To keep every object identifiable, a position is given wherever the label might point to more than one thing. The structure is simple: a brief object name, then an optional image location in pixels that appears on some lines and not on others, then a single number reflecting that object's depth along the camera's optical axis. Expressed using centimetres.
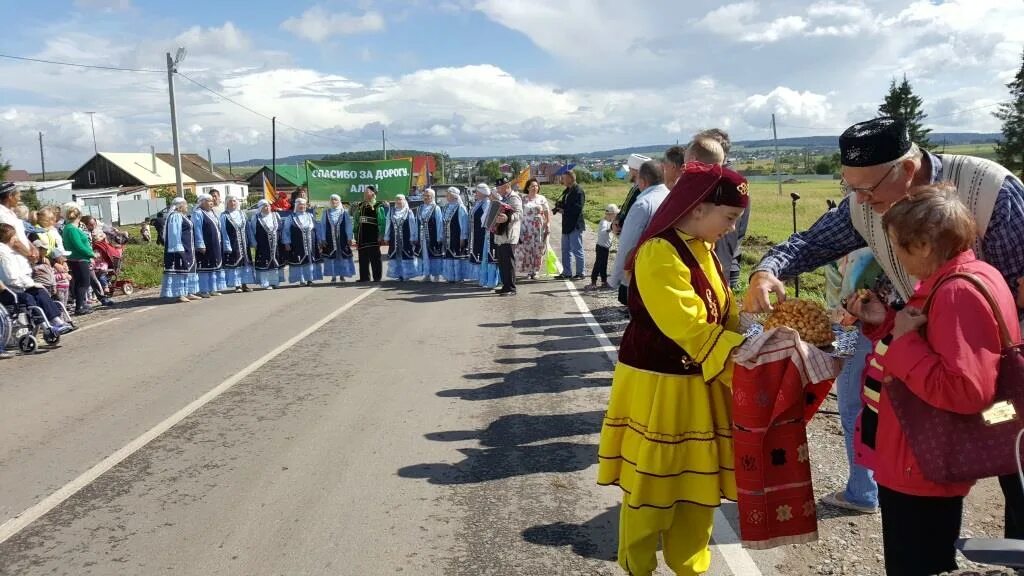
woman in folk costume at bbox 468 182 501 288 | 1508
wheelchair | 967
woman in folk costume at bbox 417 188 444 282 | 1617
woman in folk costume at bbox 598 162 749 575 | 298
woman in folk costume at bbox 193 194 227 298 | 1508
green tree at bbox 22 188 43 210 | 4536
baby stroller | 1588
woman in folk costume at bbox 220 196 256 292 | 1554
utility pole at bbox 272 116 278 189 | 5678
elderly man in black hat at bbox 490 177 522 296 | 1362
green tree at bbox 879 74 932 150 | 6807
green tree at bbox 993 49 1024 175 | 5453
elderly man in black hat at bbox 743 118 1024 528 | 283
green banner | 2145
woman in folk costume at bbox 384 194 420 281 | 1625
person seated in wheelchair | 969
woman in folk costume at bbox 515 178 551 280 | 1516
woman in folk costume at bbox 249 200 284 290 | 1594
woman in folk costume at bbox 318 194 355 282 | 1669
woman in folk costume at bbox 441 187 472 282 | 1589
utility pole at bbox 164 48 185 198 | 2644
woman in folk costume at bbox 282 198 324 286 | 1630
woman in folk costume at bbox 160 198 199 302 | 1437
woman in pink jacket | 219
